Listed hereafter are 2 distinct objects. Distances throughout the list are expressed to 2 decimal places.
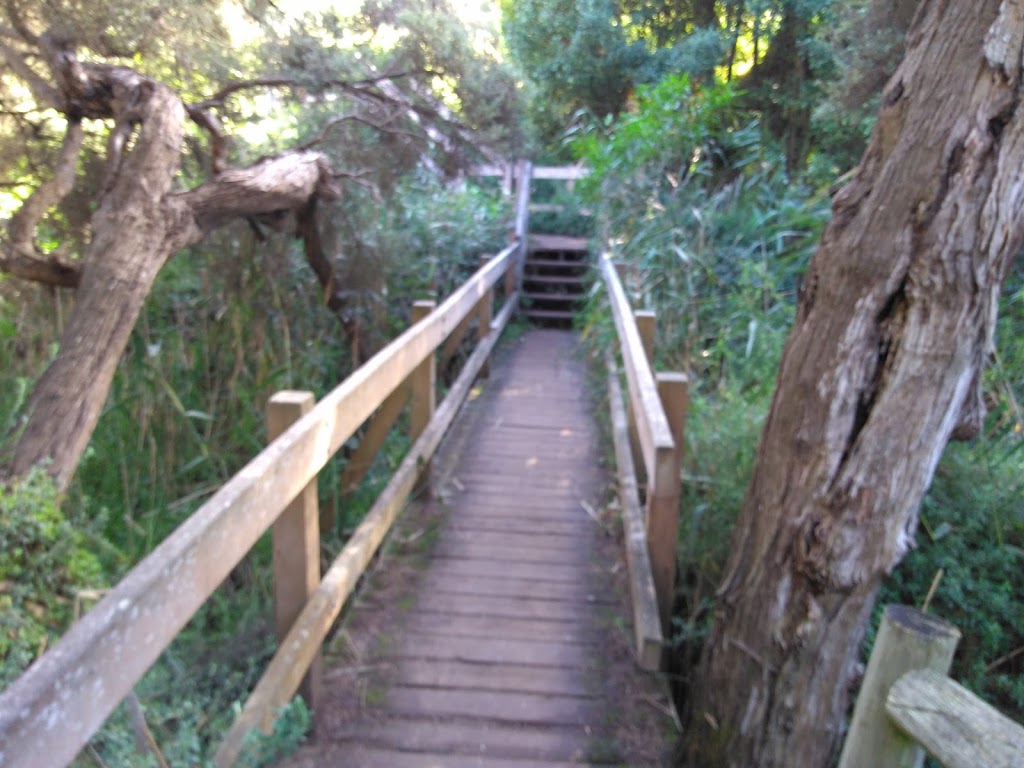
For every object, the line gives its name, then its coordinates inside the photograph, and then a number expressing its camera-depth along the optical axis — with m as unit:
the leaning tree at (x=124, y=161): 3.06
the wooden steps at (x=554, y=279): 11.88
